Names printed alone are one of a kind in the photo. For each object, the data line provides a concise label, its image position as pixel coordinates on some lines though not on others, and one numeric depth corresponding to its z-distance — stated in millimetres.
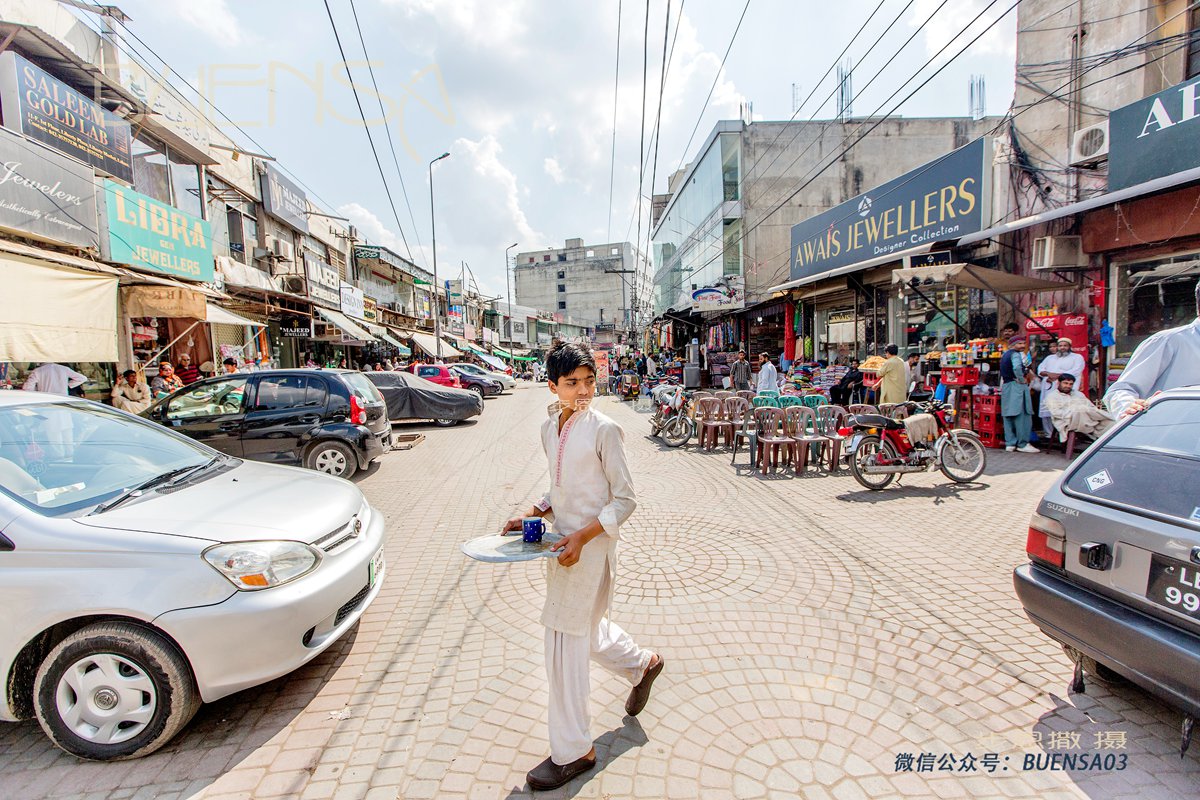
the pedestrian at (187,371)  13164
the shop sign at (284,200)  16688
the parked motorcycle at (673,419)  10438
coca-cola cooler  8562
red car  20094
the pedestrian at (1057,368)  7750
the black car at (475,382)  23889
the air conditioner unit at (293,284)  17109
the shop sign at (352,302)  21109
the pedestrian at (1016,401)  8359
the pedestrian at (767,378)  11844
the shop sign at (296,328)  17719
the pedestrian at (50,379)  8016
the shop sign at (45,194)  7445
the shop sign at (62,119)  8008
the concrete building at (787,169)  22266
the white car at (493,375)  25391
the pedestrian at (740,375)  16738
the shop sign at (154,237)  9406
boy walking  2189
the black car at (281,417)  7457
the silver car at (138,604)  2357
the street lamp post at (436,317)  27030
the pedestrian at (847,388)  12180
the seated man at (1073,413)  7498
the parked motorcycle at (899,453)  6609
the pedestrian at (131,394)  9141
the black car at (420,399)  13812
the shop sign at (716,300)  19078
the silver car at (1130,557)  2020
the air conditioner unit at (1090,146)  8164
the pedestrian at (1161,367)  3266
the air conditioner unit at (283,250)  17169
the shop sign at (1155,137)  6859
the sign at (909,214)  10086
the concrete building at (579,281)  76938
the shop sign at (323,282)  18391
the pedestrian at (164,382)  10936
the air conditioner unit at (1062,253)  8562
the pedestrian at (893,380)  8875
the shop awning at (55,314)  6277
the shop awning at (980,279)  8766
